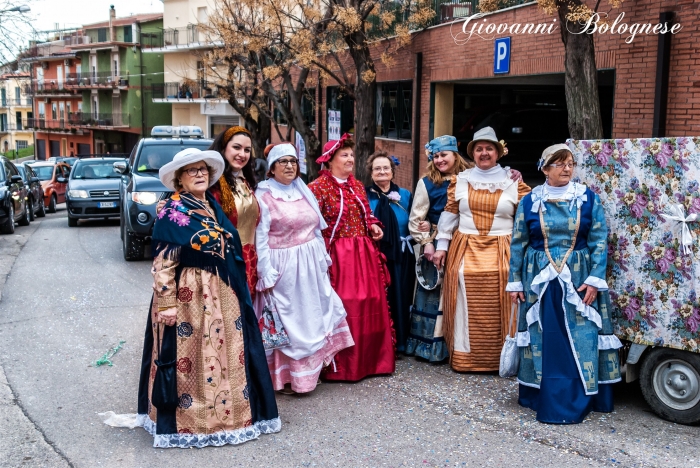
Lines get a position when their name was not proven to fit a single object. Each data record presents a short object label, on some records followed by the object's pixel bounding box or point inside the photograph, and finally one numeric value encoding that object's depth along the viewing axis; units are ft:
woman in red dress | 21.16
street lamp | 68.39
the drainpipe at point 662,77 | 32.68
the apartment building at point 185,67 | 164.55
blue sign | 44.68
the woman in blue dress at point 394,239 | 22.82
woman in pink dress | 19.80
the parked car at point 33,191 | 69.77
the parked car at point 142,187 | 41.01
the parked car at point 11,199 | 56.08
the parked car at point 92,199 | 61.36
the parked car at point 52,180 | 86.63
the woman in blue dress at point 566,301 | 17.72
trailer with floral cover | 16.83
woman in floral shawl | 16.24
